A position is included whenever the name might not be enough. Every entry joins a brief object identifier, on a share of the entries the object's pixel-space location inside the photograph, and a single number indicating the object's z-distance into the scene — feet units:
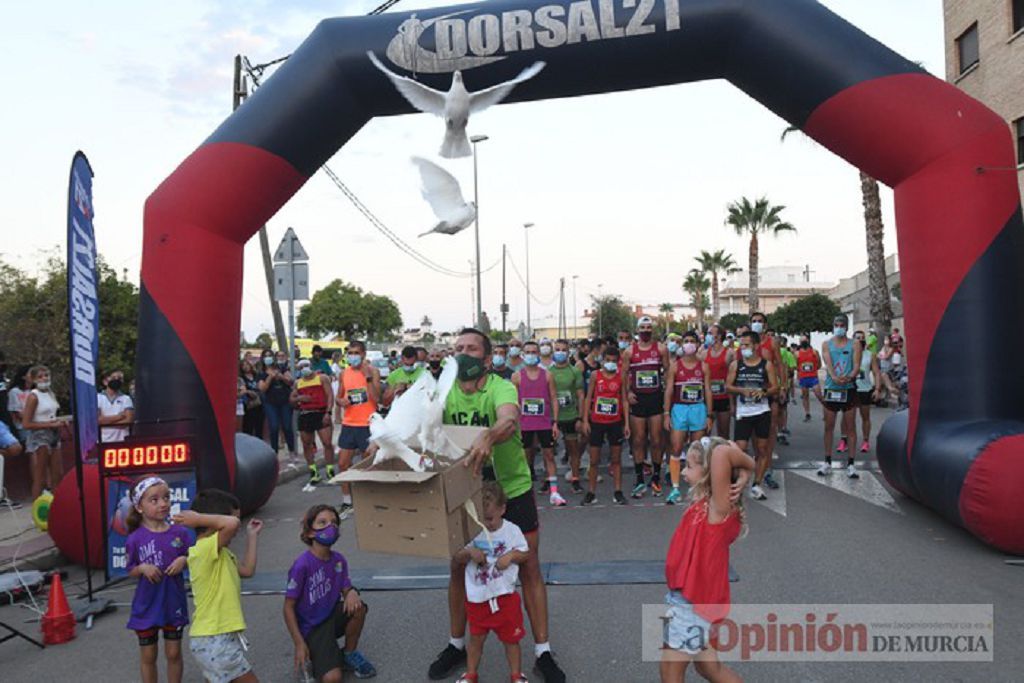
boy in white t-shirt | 12.69
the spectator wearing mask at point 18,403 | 30.04
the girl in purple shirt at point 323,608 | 13.30
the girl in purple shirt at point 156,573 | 12.56
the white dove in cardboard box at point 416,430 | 11.12
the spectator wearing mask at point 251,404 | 40.06
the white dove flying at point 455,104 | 16.08
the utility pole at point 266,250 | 53.31
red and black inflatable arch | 21.06
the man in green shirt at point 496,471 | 13.44
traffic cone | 16.08
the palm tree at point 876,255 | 69.10
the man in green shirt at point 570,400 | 30.32
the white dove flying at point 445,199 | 15.61
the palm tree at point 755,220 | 134.31
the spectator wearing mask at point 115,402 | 29.53
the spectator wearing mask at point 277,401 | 39.52
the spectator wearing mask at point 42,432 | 27.96
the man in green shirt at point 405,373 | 28.03
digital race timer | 19.42
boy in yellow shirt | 12.01
